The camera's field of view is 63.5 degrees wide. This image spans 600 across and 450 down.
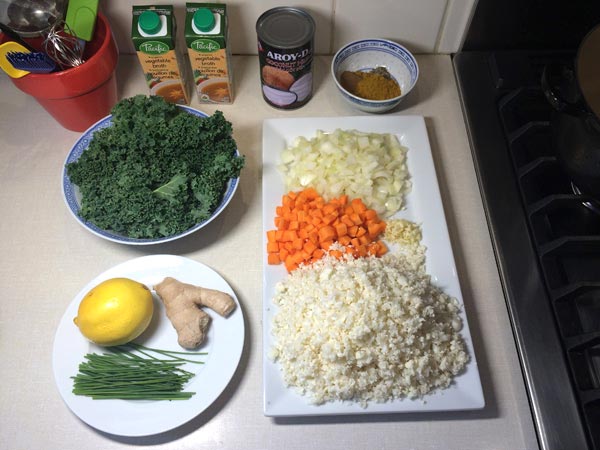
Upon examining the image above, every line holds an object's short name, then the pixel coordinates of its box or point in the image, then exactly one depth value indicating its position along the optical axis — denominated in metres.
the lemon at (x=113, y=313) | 0.88
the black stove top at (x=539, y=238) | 0.87
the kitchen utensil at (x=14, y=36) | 0.95
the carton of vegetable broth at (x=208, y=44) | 1.03
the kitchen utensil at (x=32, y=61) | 0.95
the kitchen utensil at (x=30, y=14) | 1.03
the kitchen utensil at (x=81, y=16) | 1.04
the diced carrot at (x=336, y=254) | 1.00
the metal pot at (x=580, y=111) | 0.90
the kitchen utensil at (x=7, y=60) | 0.94
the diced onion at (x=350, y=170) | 1.10
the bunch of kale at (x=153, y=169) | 0.99
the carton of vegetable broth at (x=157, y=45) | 1.02
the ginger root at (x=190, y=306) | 0.92
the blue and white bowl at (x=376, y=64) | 1.17
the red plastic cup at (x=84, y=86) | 1.01
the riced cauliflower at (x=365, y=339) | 0.87
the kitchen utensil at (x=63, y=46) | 1.01
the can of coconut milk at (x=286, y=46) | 1.05
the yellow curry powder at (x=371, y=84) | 1.20
